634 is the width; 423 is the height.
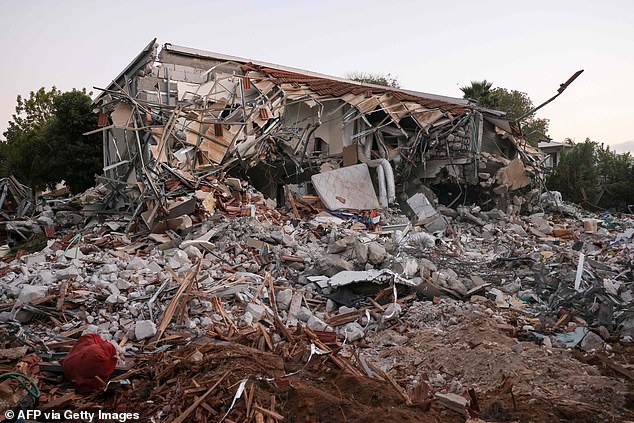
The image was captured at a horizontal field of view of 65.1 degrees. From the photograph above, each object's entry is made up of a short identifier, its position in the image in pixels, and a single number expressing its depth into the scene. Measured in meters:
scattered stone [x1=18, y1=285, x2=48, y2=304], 6.02
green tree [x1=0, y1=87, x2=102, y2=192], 20.27
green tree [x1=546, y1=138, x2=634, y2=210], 23.86
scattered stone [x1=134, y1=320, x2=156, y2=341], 5.39
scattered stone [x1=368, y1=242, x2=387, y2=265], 7.94
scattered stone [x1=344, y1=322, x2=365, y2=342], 5.99
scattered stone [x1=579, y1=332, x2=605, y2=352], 5.33
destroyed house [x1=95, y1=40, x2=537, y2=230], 11.94
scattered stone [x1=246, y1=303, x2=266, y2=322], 6.14
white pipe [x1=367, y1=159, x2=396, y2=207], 14.49
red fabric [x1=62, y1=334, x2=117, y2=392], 4.34
